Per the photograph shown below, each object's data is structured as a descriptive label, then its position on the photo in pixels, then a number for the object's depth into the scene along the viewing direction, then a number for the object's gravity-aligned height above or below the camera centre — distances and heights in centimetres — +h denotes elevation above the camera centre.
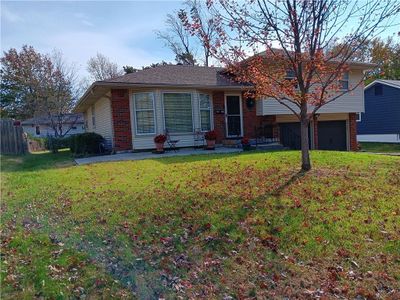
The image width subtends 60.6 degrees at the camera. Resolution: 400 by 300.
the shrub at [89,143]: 1504 -20
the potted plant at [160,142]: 1346 -25
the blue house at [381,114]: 2588 +85
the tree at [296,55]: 698 +163
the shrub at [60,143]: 2592 -21
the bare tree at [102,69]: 4234 +863
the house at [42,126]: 4360 +202
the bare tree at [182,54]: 3603 +861
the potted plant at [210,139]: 1426 -25
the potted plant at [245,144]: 1388 -52
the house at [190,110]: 1409 +106
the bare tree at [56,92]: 2894 +412
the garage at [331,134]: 1908 -39
